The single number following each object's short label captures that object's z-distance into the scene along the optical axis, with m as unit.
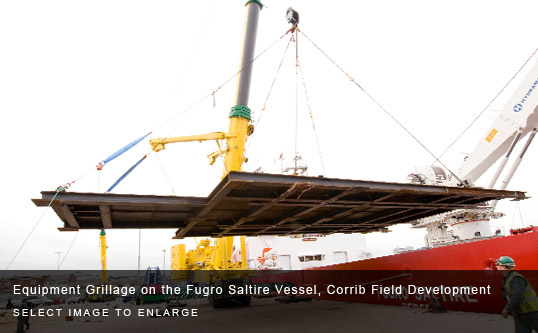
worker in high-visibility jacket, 4.38
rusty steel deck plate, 7.39
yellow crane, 13.04
